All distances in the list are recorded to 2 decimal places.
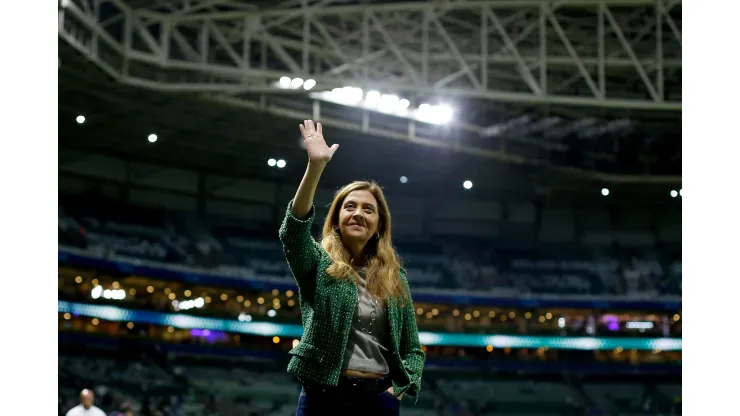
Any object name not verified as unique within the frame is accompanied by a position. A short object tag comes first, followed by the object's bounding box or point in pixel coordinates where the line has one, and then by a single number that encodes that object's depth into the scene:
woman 3.15
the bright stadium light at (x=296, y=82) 23.36
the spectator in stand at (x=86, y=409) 11.50
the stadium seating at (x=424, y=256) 28.12
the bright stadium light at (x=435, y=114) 25.22
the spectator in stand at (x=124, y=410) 22.88
